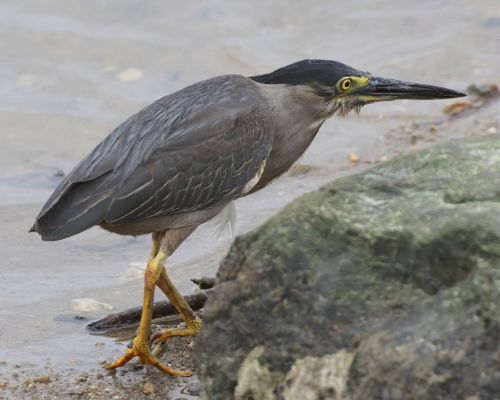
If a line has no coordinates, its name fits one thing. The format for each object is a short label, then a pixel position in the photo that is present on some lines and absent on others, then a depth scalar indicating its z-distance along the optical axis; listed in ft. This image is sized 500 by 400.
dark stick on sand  37.06
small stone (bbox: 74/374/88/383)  32.65
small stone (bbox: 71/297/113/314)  39.29
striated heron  35.09
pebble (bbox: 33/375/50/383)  32.53
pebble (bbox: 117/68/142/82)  66.90
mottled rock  20.26
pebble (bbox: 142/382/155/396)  31.81
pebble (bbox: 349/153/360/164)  54.14
